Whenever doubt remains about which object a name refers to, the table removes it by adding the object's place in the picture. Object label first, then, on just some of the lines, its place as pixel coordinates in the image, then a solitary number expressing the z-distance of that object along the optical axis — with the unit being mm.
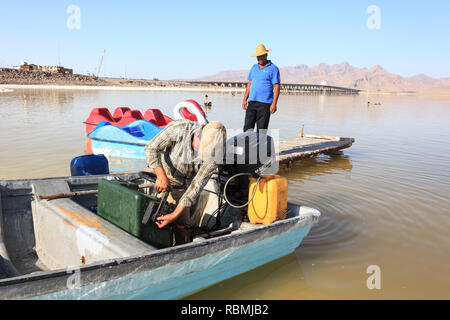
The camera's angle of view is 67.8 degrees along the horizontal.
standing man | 6652
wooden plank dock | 10632
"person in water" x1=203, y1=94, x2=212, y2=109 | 30188
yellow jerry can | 4113
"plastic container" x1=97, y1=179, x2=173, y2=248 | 3426
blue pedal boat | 9406
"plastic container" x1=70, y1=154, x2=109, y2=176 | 5617
